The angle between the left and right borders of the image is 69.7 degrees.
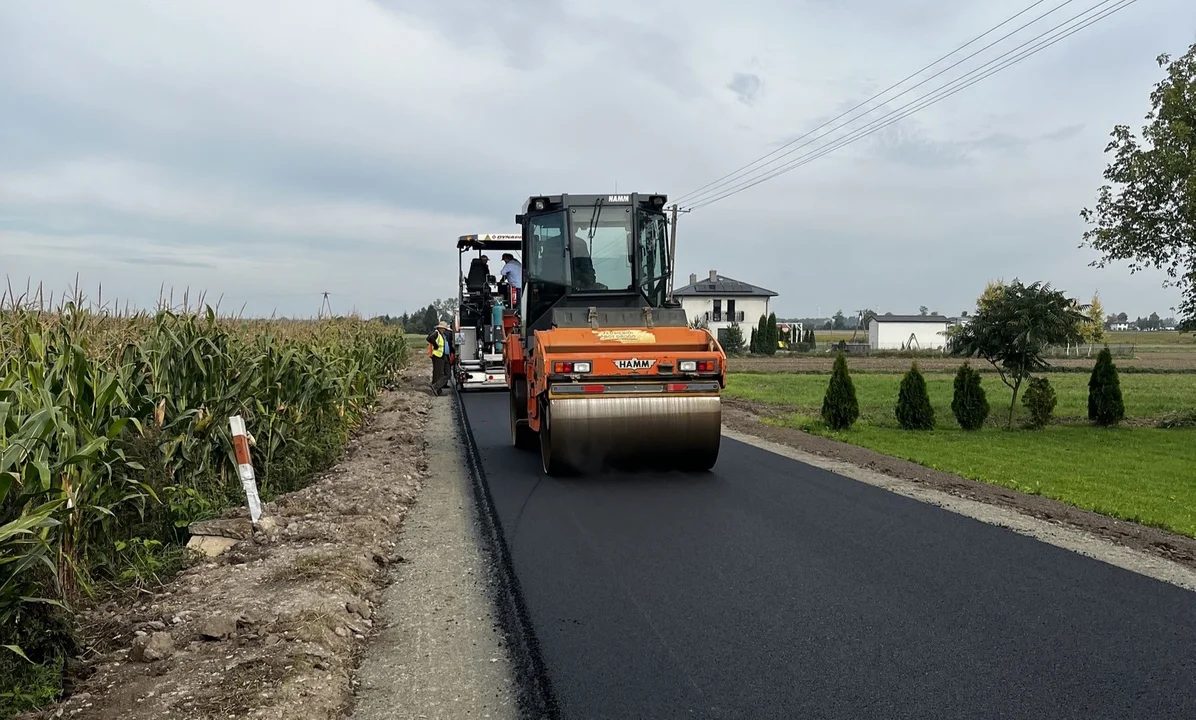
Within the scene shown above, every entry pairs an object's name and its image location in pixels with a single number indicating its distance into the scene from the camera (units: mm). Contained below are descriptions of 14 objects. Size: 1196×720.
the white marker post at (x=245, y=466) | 6867
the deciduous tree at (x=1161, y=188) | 16766
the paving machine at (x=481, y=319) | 20688
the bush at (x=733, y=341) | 62747
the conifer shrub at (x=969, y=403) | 17203
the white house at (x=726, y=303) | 76562
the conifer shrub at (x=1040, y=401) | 17797
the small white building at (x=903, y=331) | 82562
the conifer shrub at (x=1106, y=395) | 18906
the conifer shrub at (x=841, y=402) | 15984
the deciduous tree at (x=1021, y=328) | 16703
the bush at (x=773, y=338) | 64438
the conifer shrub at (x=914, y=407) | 16797
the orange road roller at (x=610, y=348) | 8898
